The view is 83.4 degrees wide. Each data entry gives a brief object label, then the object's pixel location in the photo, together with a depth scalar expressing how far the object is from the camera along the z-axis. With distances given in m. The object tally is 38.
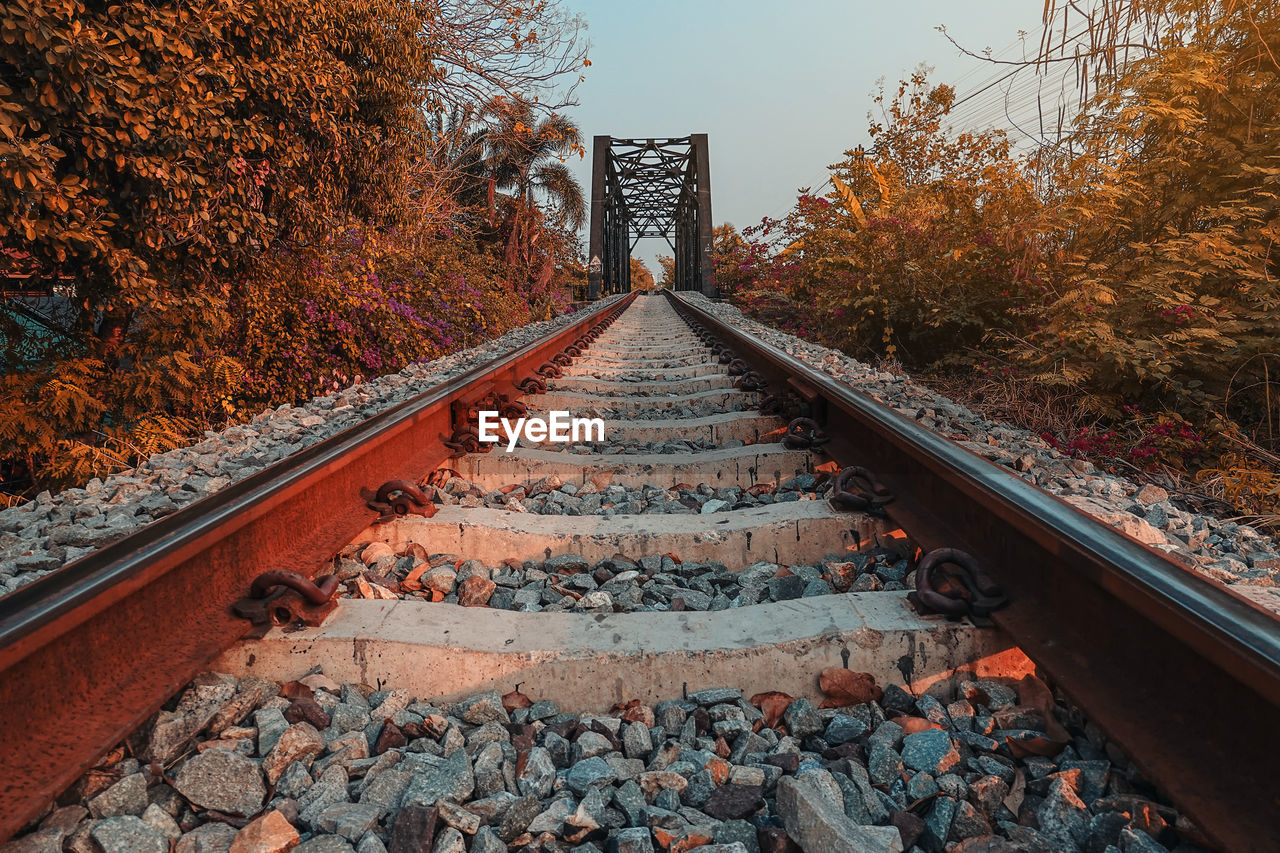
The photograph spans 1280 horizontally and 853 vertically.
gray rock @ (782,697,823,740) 1.42
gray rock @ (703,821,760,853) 1.13
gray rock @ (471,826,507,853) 1.11
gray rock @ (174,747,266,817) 1.18
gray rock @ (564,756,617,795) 1.25
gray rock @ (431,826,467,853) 1.09
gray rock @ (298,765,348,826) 1.18
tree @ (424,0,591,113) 7.71
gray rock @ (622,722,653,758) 1.36
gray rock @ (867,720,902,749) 1.33
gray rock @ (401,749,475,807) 1.20
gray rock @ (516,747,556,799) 1.25
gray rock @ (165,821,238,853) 1.10
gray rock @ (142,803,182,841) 1.12
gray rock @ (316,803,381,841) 1.13
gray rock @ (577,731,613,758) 1.34
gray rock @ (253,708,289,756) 1.33
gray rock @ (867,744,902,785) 1.26
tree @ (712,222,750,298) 19.48
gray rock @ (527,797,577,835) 1.16
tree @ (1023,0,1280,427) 3.47
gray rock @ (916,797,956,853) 1.13
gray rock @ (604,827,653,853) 1.10
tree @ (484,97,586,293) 8.30
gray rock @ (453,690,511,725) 1.44
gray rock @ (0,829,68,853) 1.03
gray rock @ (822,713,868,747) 1.38
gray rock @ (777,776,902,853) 1.06
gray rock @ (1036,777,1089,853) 1.10
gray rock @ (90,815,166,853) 1.07
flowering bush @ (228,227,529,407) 6.45
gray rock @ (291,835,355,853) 1.08
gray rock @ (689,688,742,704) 1.47
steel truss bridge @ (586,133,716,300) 32.06
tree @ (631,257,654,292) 83.62
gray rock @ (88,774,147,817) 1.14
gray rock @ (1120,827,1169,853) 1.03
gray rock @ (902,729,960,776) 1.27
